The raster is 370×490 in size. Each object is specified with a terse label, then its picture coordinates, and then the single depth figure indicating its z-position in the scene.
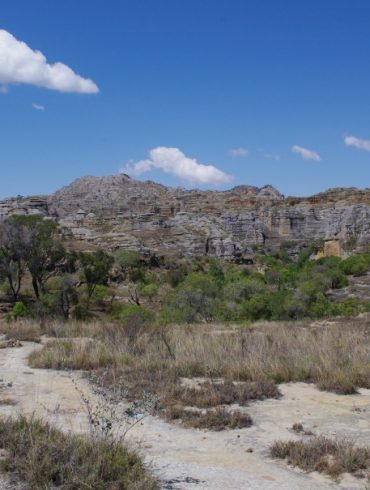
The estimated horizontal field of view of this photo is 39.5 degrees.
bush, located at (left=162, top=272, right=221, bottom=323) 22.36
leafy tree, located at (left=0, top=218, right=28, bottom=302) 26.62
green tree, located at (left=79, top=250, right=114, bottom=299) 33.88
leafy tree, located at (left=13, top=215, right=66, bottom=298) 27.09
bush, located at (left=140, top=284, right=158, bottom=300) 37.78
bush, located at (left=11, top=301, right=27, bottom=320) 22.26
